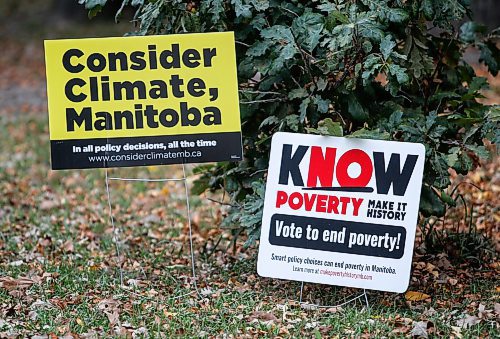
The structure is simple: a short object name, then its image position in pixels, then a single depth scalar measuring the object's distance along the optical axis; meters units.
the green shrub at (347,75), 4.66
